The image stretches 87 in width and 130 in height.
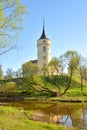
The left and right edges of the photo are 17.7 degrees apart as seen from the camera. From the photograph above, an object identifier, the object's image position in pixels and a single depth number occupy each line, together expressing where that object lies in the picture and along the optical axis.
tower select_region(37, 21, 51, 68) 115.50
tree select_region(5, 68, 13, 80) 124.89
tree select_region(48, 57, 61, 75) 62.59
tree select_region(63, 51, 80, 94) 59.94
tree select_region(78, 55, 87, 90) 61.82
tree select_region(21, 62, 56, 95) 61.88
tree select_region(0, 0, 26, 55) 25.69
